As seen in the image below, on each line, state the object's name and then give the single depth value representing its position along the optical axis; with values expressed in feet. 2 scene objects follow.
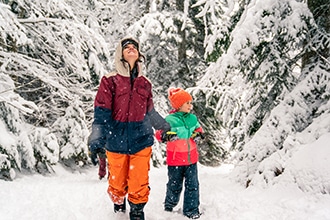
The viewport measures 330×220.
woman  11.91
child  13.80
